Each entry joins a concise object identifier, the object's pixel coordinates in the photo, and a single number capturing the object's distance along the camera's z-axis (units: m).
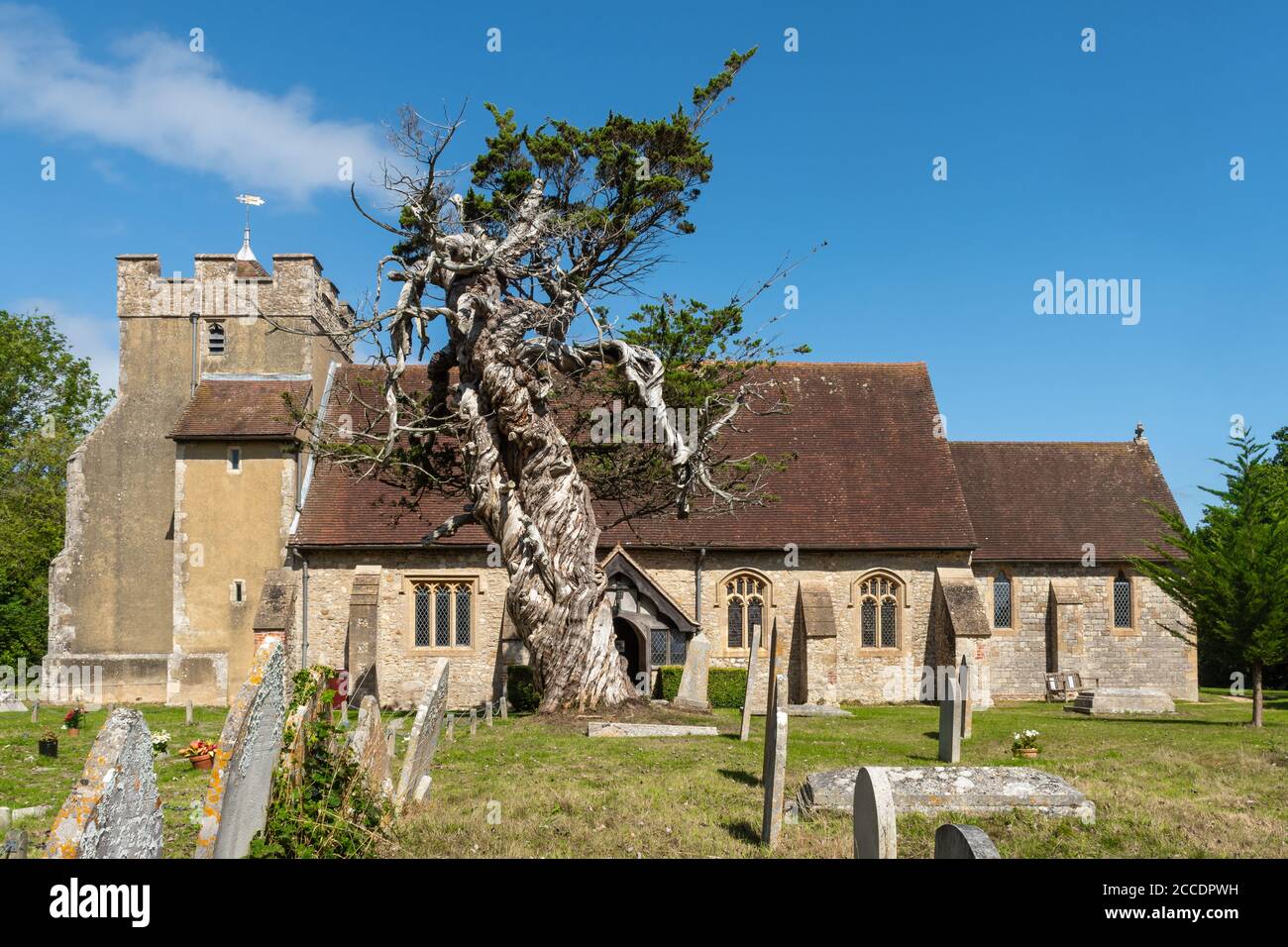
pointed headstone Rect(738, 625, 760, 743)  14.65
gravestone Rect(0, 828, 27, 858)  6.00
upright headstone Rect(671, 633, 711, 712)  19.72
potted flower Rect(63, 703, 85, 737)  17.23
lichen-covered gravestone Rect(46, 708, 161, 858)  4.59
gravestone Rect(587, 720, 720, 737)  15.03
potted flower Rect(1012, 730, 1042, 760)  14.20
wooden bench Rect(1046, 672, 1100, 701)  26.03
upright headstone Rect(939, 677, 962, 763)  13.73
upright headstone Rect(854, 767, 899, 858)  5.64
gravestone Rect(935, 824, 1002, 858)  4.45
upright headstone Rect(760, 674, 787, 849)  8.13
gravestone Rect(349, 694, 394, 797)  7.96
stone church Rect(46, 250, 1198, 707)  24.80
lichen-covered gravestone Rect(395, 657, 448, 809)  9.16
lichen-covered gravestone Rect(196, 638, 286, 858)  5.54
